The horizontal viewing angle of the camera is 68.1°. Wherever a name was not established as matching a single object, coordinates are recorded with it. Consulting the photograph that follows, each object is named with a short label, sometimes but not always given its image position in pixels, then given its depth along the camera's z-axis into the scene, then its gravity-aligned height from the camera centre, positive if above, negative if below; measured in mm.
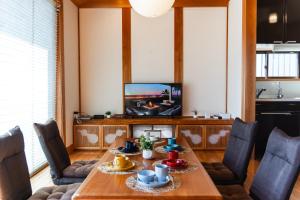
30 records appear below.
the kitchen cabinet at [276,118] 3567 -352
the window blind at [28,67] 2453 +389
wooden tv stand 4117 -648
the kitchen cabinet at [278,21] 3608 +1224
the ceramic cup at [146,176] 1275 -467
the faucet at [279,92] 4100 +77
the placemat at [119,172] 1463 -495
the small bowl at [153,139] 2238 -432
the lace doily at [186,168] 1477 -495
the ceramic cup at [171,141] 2100 -424
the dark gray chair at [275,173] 1321 -489
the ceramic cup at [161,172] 1318 -454
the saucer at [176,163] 1535 -469
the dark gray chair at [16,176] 1383 -523
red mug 1658 -441
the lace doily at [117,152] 1853 -477
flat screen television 4288 -30
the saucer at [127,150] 1908 -465
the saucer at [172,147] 1951 -454
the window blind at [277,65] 3983 +562
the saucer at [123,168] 1493 -483
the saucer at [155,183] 1233 -492
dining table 1149 -509
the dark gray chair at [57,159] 1914 -570
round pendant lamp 2254 +938
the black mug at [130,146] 1923 -432
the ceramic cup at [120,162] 1507 -446
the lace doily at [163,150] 1916 -474
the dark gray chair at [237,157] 1894 -548
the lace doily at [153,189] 1209 -507
